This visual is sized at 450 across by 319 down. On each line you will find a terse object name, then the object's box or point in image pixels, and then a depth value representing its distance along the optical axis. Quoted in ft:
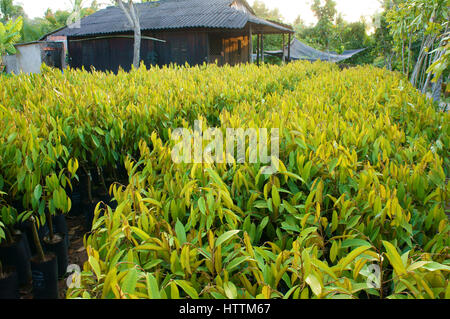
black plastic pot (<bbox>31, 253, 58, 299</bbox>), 9.45
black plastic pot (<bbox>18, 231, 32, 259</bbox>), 9.46
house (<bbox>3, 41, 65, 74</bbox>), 72.23
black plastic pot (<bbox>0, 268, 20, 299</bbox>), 8.48
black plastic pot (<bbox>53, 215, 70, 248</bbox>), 11.22
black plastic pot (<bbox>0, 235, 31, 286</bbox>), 8.95
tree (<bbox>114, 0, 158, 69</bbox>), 55.16
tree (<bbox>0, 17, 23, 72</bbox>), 66.03
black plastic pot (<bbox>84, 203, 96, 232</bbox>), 12.92
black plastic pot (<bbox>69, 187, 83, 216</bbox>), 14.19
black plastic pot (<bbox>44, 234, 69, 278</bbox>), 10.35
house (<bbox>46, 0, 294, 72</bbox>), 60.13
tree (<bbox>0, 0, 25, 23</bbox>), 146.51
